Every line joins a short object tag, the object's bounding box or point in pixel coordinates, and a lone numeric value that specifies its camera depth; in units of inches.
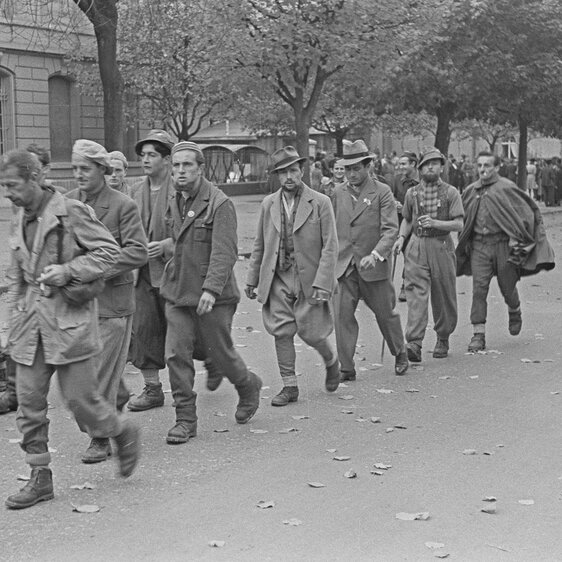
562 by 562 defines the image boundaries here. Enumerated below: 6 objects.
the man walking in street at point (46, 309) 226.5
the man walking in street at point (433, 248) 406.6
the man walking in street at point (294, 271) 331.9
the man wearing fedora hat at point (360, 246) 367.2
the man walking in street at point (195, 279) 287.3
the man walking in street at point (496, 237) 432.5
